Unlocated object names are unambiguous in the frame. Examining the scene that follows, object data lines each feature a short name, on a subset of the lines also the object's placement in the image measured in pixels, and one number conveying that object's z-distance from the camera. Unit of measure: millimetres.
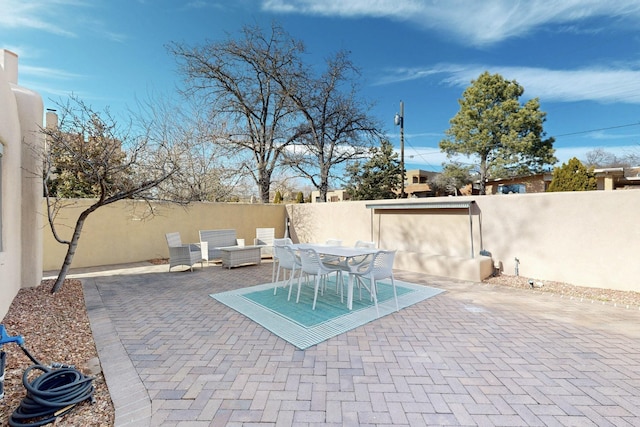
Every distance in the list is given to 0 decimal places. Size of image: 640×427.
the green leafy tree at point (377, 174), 16203
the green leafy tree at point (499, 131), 19031
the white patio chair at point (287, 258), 5113
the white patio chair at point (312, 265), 4477
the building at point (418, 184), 28162
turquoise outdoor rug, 3672
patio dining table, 4555
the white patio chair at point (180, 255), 7234
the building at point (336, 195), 29922
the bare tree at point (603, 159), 20691
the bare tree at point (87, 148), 4602
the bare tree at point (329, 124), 14570
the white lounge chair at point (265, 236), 9211
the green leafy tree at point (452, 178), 21609
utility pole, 15539
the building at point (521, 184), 19375
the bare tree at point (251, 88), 13234
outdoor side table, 7855
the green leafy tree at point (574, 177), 12664
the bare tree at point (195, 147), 11594
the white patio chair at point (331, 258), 6281
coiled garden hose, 1939
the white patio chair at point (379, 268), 4387
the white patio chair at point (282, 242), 6137
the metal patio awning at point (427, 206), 7371
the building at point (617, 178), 15461
